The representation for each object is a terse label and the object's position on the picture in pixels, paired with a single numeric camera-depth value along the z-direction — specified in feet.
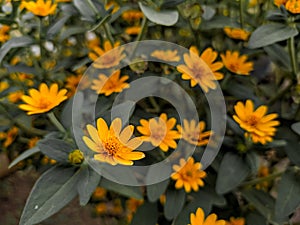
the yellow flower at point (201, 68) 1.01
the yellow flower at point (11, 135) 1.15
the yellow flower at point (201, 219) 0.82
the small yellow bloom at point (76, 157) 0.86
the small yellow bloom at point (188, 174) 0.96
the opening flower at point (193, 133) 0.96
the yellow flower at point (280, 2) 1.01
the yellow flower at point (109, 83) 1.02
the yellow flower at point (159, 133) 0.91
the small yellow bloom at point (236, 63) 1.10
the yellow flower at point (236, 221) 1.06
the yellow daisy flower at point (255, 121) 0.95
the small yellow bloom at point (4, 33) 1.21
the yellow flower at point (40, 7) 1.06
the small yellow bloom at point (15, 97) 1.20
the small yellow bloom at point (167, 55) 1.05
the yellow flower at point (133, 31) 1.23
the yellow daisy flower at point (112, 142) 0.80
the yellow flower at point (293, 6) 0.97
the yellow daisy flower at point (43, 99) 0.96
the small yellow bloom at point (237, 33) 1.15
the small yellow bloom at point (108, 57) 1.06
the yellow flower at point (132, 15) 1.32
